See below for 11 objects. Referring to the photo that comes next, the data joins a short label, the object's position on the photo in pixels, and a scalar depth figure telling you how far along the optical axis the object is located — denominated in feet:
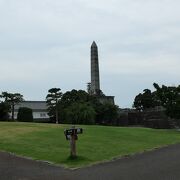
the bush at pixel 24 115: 99.01
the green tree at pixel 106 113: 124.85
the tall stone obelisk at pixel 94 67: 172.55
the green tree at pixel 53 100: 116.58
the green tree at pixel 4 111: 103.87
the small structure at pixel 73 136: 27.07
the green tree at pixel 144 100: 173.08
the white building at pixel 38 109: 151.45
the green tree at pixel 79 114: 105.53
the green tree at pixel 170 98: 82.17
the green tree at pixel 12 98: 109.53
